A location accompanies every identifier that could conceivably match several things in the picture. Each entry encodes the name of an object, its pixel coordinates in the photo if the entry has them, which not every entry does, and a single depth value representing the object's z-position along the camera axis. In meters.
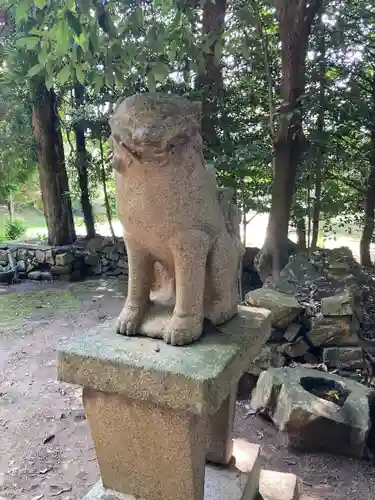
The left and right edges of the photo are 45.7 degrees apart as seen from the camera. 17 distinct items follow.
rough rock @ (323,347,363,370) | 2.94
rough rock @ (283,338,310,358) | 3.02
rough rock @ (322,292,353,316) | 3.03
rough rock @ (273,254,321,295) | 3.62
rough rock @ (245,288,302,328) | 3.05
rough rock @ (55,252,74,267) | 6.16
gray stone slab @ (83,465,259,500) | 1.45
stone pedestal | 1.20
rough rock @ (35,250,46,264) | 6.34
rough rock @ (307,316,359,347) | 3.00
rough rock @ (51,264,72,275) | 6.18
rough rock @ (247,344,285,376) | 2.98
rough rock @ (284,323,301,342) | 3.04
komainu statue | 1.20
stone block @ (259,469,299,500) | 1.70
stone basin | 2.31
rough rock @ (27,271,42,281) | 6.25
